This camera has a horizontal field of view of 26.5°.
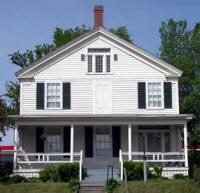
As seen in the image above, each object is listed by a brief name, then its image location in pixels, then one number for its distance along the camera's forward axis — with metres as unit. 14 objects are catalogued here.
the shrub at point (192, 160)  23.38
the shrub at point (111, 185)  18.67
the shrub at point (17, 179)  21.02
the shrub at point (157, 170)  21.61
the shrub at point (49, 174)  20.92
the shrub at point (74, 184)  18.74
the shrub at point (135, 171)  20.97
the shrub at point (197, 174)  21.11
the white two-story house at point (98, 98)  24.55
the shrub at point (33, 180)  21.19
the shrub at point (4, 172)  21.56
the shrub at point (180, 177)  21.58
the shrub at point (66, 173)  20.95
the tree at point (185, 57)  33.22
